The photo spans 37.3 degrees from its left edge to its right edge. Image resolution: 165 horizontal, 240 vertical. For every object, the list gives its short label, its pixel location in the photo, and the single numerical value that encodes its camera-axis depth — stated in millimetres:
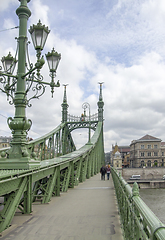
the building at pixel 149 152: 79562
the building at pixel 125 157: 103162
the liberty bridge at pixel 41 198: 3832
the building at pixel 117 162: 67112
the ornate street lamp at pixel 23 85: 5516
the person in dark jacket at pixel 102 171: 16097
